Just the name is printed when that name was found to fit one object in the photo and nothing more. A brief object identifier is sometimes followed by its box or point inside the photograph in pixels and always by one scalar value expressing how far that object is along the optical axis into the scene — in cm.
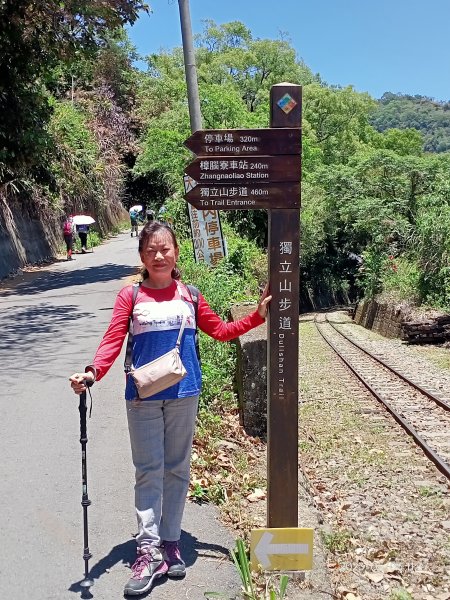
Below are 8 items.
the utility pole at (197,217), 1099
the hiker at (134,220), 3331
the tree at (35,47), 1574
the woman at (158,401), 366
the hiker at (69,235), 2719
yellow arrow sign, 380
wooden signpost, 378
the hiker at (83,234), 3020
